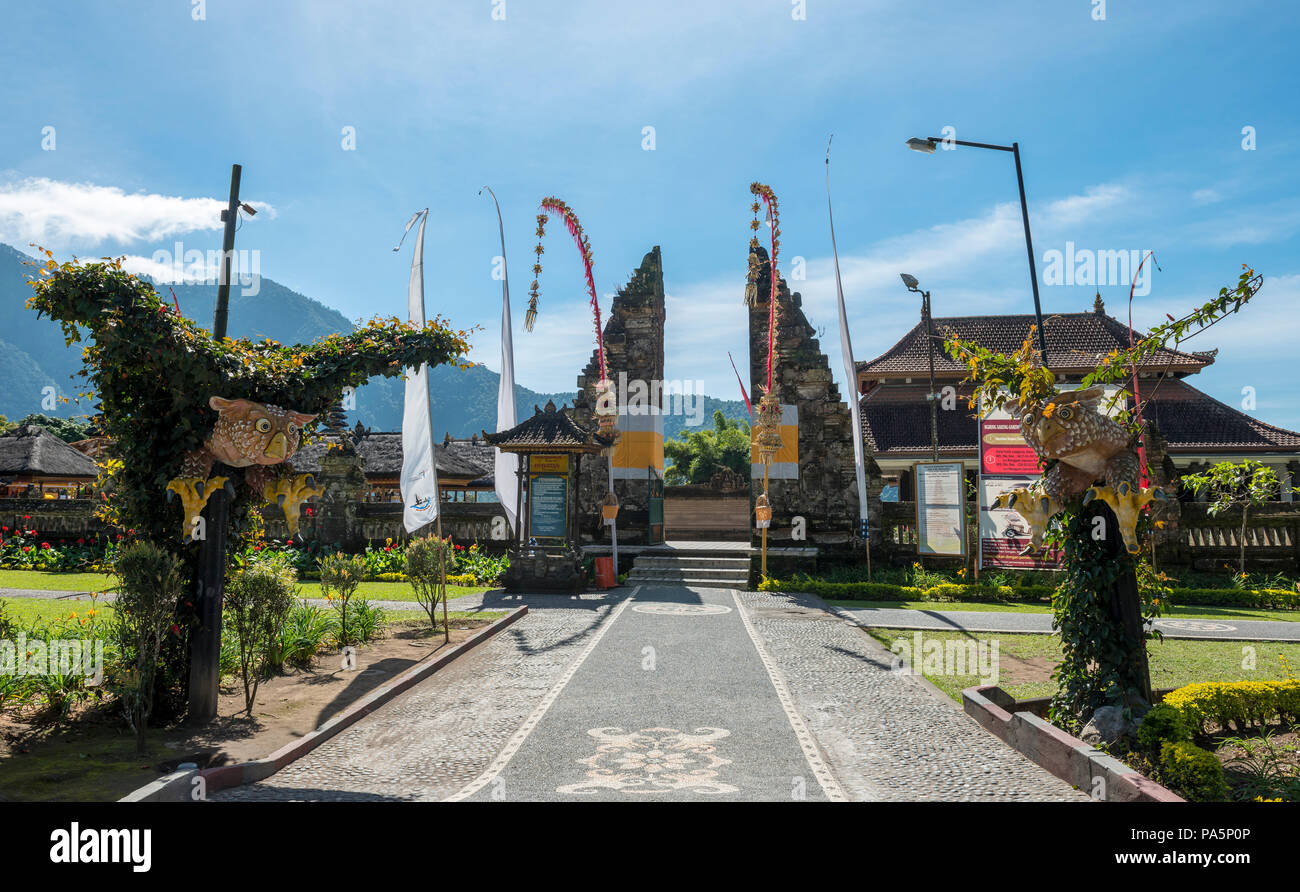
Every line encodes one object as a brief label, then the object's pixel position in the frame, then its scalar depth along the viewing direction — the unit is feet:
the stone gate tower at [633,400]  78.48
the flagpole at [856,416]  59.47
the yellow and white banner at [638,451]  81.61
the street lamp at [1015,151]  32.08
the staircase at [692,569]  66.69
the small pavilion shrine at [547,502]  59.47
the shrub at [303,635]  31.22
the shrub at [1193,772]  15.97
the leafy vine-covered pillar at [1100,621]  20.61
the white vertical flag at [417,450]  44.55
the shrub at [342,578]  35.01
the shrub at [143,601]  20.72
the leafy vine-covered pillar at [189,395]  21.33
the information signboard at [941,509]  59.77
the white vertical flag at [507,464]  60.64
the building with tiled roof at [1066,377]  94.58
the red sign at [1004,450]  55.67
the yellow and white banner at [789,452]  75.05
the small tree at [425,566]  41.65
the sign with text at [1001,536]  56.70
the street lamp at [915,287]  72.69
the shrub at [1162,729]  17.84
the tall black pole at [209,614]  22.86
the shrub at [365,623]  36.91
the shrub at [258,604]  24.21
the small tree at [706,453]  195.93
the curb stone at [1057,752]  16.28
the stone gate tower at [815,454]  73.82
